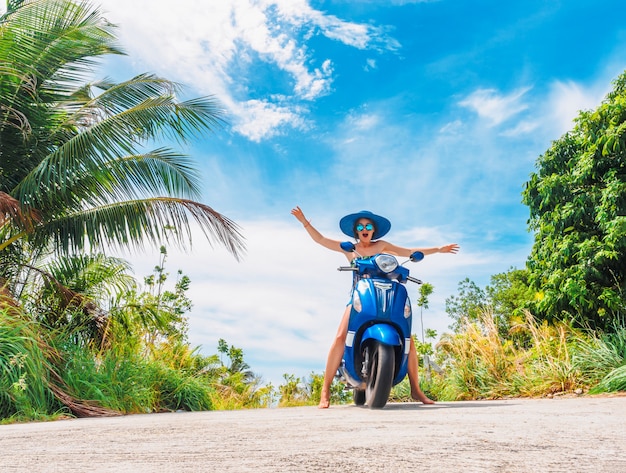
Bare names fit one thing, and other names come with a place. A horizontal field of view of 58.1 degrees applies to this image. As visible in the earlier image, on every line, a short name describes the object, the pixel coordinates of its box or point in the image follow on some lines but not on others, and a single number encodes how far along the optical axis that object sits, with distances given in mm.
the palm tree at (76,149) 9008
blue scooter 4762
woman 5805
